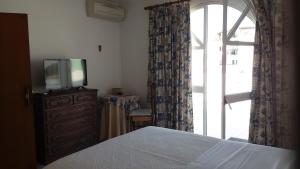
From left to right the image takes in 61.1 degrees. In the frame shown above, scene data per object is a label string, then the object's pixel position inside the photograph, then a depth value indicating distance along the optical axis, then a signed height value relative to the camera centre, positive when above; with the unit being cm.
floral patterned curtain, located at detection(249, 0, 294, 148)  291 -13
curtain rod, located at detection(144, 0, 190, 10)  374 +95
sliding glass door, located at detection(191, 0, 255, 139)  333 +0
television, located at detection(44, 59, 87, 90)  329 -6
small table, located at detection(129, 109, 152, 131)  387 -75
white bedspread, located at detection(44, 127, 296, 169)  175 -67
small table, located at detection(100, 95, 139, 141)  398 -72
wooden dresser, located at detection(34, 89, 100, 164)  310 -70
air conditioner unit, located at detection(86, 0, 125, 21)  401 +96
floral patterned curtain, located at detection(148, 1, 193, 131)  372 +3
